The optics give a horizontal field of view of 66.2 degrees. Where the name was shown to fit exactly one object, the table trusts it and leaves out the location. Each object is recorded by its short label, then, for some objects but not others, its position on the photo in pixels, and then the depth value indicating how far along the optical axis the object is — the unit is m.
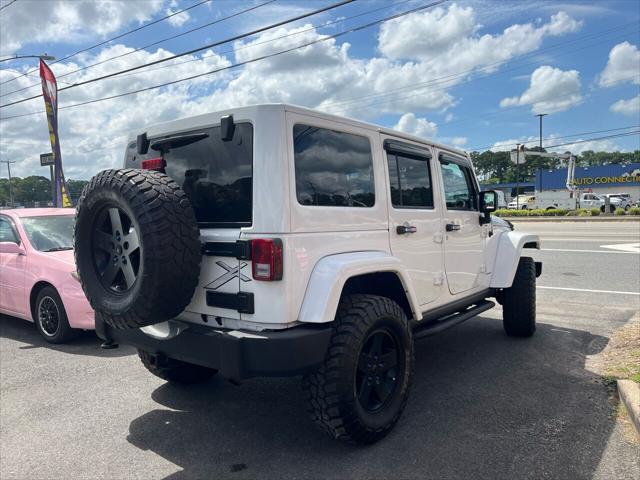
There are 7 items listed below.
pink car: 5.31
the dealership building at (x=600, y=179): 57.97
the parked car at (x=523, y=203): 45.04
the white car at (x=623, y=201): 38.50
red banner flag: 16.48
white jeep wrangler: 2.77
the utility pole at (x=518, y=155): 29.37
